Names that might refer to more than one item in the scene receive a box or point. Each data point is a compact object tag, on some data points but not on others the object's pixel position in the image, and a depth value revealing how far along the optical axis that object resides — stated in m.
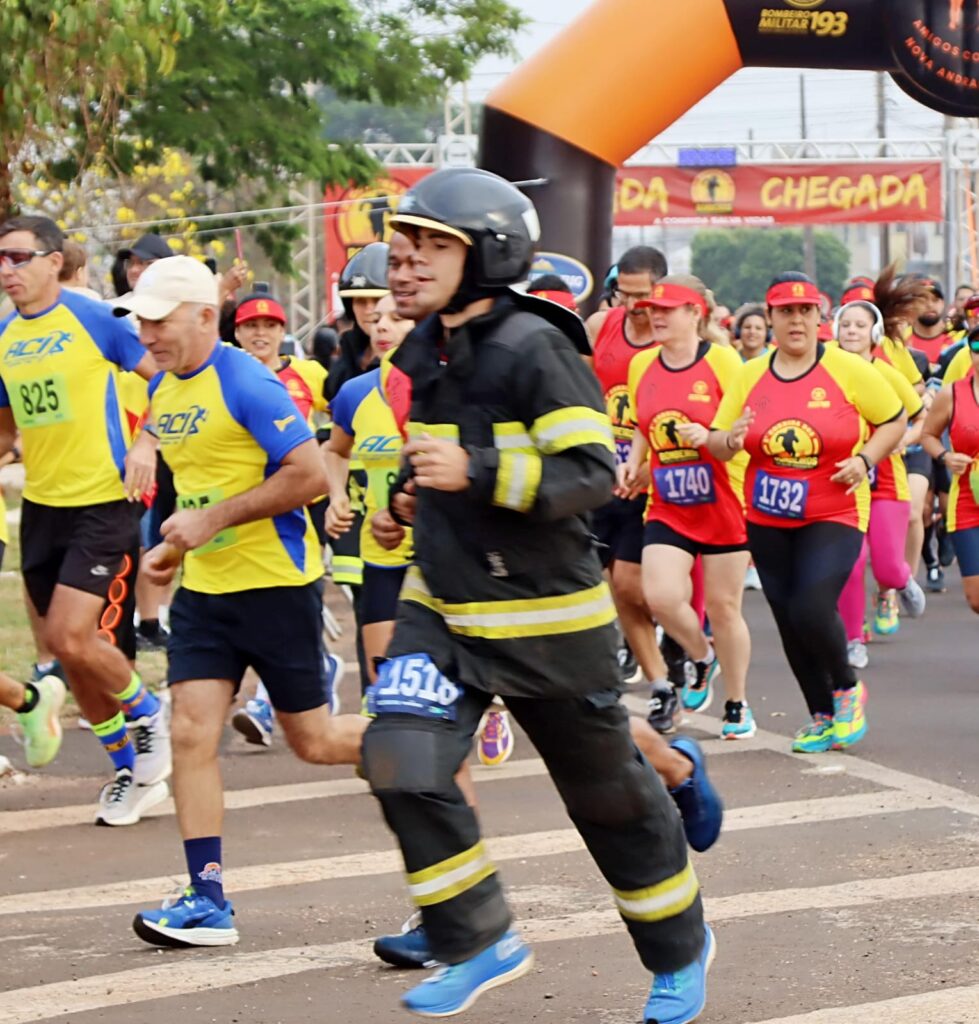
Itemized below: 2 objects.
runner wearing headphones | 12.10
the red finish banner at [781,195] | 35.62
